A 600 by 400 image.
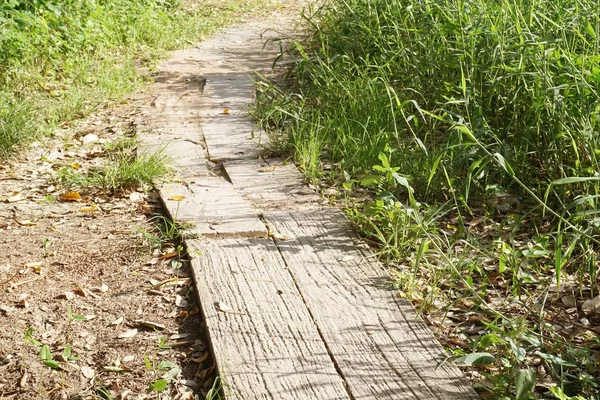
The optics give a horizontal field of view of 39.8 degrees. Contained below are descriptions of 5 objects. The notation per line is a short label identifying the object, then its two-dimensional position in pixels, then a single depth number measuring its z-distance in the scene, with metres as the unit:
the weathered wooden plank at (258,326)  2.84
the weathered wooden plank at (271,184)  4.68
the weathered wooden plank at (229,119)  5.71
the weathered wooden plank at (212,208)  4.23
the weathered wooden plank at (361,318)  2.83
